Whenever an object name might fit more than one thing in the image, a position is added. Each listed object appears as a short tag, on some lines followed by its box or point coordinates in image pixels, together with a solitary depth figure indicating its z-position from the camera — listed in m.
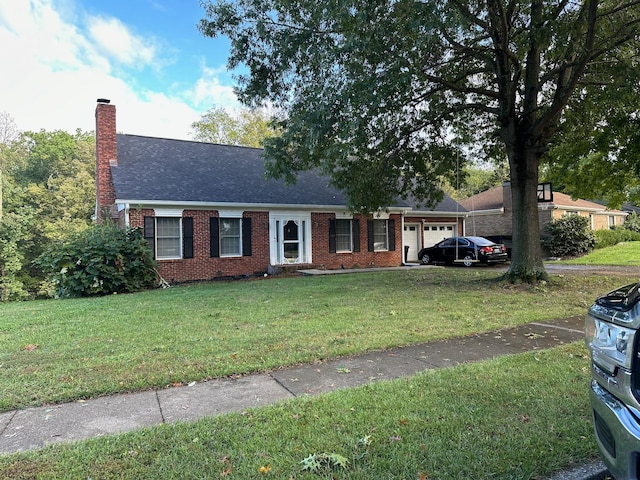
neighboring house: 24.92
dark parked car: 19.67
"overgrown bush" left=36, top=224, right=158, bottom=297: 12.19
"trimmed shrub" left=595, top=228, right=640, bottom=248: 25.31
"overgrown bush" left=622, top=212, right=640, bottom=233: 30.40
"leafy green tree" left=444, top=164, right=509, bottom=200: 49.62
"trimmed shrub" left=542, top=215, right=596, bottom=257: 23.16
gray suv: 1.86
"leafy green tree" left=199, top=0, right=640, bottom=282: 8.25
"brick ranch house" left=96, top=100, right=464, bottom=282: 14.95
